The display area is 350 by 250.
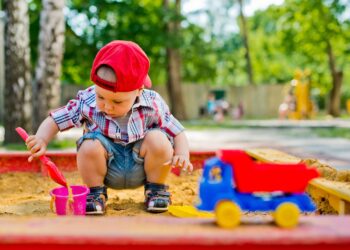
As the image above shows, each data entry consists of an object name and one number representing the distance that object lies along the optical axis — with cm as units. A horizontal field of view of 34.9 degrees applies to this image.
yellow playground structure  1722
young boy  227
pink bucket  222
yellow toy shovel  221
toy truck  136
